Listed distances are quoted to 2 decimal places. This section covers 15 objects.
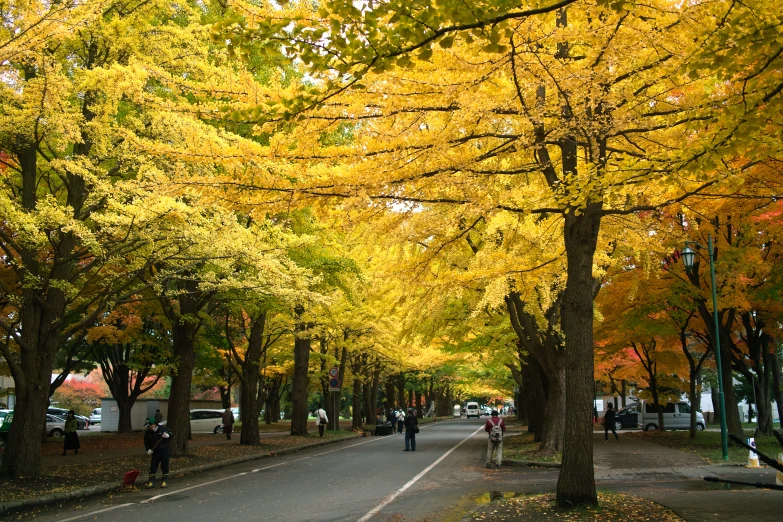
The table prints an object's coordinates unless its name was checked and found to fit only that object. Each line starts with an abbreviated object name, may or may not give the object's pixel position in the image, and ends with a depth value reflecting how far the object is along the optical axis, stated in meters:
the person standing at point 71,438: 23.16
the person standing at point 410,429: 24.78
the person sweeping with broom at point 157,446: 15.33
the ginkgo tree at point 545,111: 5.40
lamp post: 18.72
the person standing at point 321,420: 34.62
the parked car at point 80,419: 50.44
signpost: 34.44
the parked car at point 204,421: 45.53
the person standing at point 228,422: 33.66
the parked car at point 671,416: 42.78
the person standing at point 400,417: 41.03
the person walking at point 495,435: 18.45
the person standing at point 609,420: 29.77
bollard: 15.99
